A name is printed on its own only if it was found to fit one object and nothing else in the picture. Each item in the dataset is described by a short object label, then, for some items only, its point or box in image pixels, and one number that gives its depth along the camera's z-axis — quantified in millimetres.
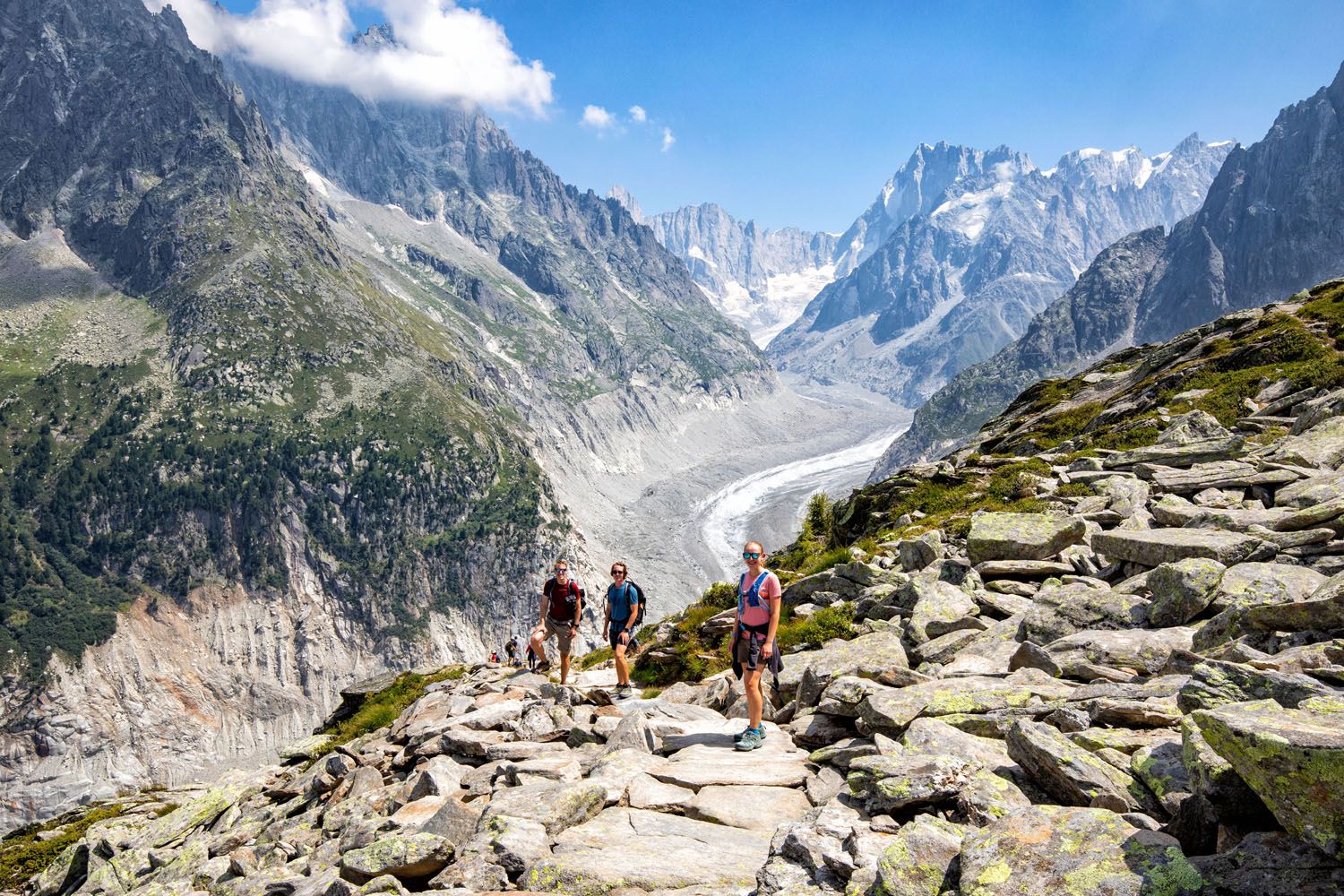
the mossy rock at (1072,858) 6059
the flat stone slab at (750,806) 10578
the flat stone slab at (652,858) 9156
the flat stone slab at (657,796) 11156
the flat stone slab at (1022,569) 18078
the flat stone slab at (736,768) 11633
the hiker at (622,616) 20906
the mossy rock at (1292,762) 5688
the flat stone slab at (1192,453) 24016
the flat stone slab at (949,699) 10875
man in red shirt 22547
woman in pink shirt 14453
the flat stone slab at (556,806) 10859
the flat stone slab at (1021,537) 19312
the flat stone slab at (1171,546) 14273
